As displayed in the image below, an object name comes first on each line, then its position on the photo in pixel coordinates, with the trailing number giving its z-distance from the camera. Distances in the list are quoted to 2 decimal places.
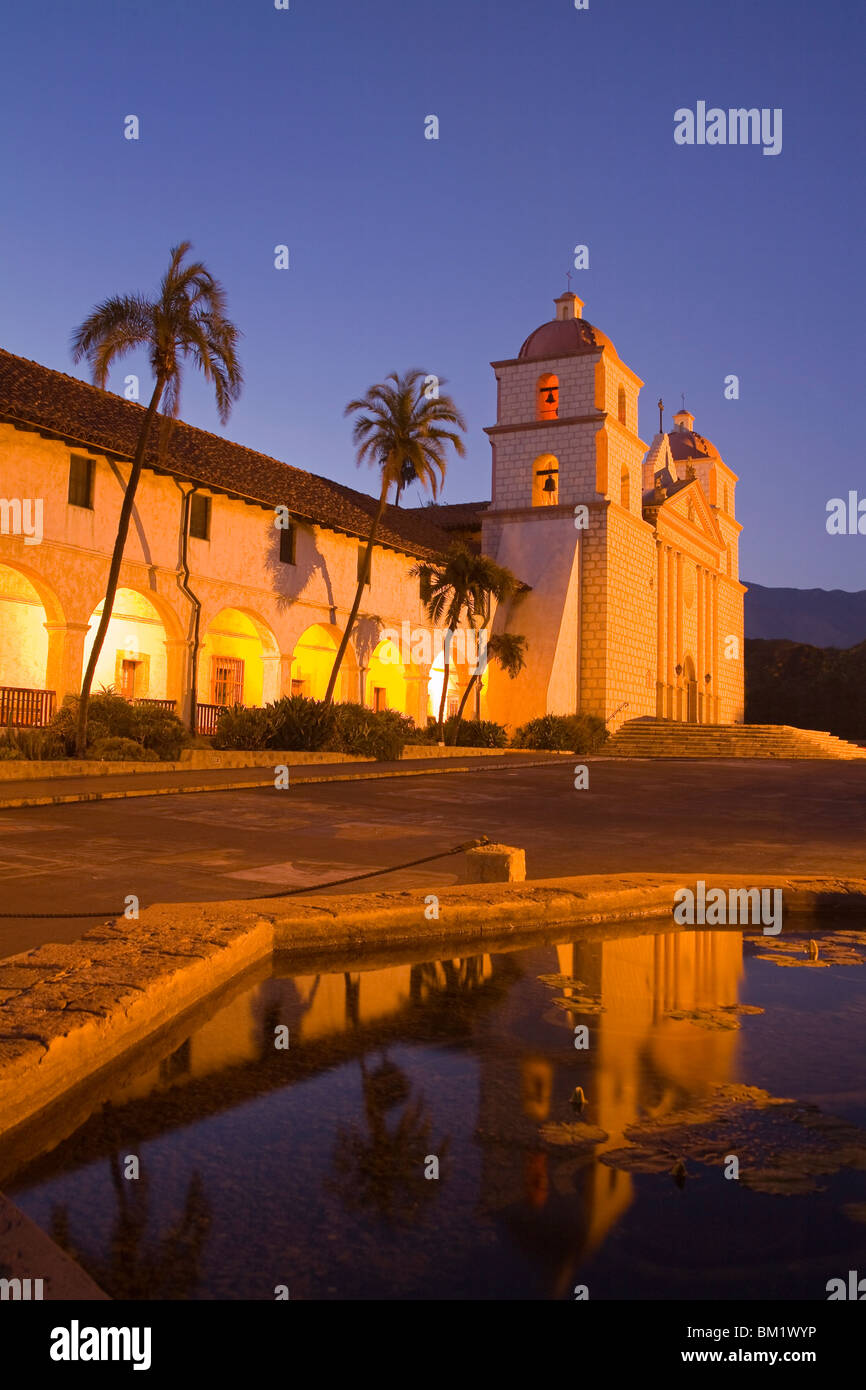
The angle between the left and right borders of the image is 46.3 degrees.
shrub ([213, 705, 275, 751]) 21.20
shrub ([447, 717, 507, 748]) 30.48
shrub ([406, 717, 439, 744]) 27.56
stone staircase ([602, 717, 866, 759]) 31.05
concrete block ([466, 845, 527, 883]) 6.93
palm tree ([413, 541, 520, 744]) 29.06
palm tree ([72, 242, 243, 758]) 16.97
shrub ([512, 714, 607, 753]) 31.22
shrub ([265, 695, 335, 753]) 21.77
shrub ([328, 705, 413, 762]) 22.56
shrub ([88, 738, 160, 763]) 17.25
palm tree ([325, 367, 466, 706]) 26.33
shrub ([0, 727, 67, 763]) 15.99
